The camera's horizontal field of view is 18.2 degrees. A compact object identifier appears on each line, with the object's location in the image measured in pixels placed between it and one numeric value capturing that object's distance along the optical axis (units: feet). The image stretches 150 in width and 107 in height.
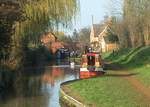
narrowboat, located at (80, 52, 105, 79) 134.21
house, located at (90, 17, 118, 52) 285.43
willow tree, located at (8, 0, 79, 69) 128.74
